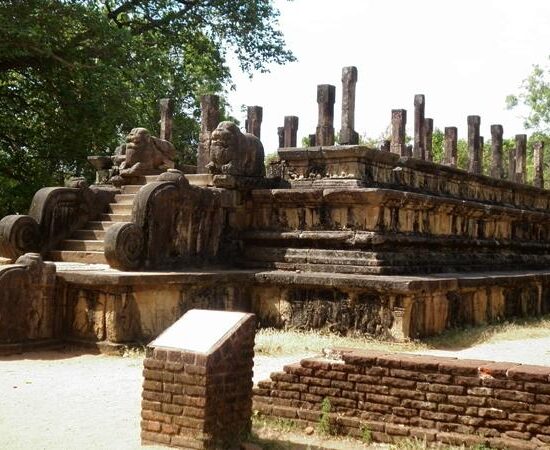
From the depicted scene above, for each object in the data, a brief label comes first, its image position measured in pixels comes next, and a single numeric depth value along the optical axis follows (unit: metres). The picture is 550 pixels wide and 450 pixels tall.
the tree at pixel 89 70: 16.58
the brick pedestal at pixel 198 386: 4.46
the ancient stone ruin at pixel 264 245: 8.05
